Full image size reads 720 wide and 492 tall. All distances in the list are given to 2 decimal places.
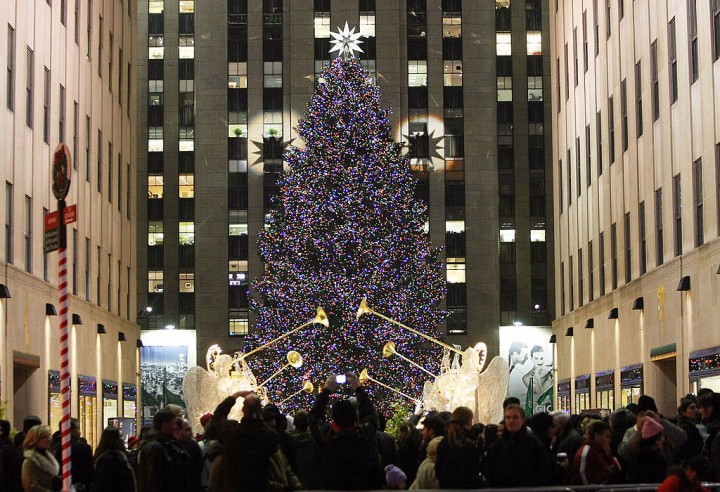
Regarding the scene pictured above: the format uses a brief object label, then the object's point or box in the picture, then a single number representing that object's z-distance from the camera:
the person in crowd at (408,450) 16.73
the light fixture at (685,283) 33.12
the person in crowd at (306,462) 15.34
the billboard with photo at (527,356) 79.88
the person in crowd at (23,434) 15.95
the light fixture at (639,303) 39.66
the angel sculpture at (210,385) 28.63
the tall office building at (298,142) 81.12
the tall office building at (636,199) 31.80
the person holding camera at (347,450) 12.28
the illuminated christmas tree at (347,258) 51.25
